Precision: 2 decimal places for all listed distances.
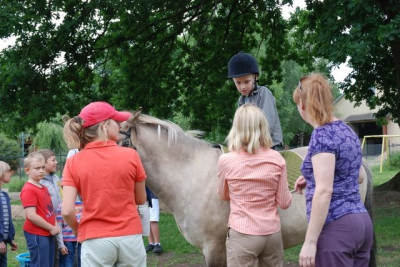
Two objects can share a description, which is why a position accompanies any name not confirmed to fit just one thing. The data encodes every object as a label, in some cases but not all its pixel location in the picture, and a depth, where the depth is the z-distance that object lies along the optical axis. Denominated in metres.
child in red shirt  5.08
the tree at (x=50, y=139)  33.31
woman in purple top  2.86
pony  4.25
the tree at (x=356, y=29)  8.28
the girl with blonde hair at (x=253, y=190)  3.44
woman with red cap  3.29
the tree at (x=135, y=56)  11.30
